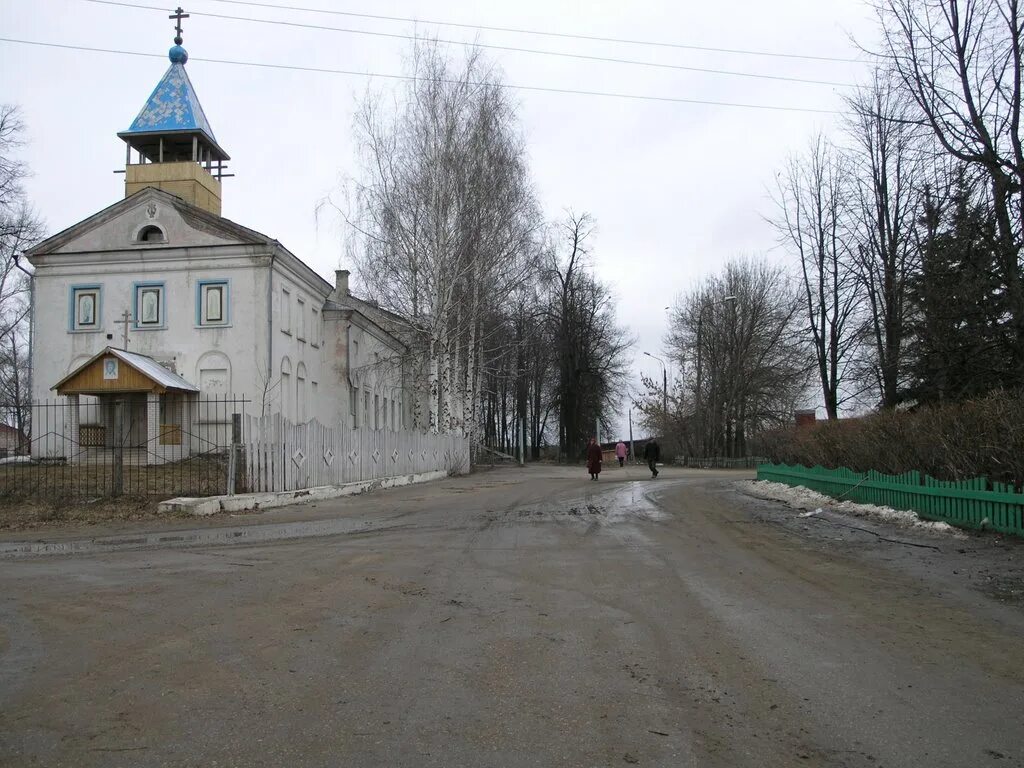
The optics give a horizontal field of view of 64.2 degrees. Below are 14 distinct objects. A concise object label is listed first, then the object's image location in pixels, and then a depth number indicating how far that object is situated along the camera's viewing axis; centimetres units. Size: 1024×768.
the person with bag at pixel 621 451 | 3904
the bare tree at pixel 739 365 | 5353
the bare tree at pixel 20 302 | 3066
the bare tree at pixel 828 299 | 3189
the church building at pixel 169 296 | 2952
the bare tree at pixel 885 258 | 2312
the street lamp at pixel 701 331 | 5303
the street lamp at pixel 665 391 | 6094
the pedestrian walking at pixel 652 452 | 3317
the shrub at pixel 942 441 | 1082
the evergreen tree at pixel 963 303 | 1720
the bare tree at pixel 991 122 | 1620
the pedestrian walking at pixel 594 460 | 2983
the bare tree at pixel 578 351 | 5819
